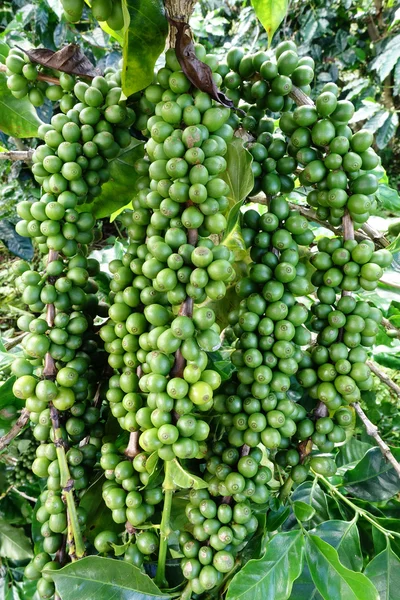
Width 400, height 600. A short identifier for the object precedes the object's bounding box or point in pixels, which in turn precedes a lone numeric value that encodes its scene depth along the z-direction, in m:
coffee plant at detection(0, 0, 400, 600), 0.46
